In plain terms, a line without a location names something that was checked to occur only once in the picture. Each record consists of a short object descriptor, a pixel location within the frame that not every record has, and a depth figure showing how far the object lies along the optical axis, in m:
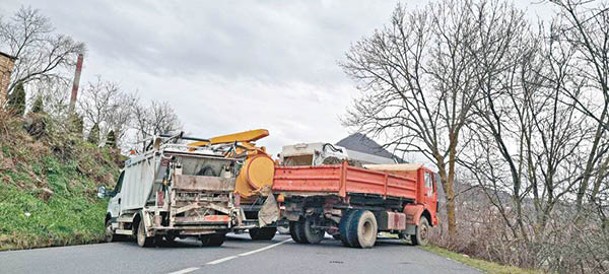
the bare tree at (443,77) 19.02
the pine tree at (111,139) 29.80
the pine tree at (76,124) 23.10
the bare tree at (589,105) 12.41
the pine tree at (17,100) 20.37
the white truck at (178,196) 12.11
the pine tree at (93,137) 28.48
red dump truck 14.20
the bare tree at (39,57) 39.97
